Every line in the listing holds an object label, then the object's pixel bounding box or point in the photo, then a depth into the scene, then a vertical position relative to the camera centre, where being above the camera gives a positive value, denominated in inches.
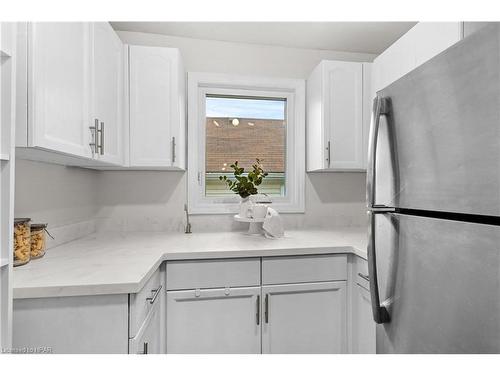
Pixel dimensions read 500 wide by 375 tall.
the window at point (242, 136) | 83.3 +16.6
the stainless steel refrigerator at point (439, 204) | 24.7 -1.7
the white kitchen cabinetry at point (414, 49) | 48.2 +29.7
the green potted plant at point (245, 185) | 76.1 +0.8
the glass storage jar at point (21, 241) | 42.8 -8.9
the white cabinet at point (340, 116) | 76.9 +20.8
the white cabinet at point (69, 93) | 35.6 +15.4
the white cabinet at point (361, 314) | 56.3 -27.5
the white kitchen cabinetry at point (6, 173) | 28.9 +1.4
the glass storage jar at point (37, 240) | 47.7 -9.7
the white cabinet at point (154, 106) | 68.6 +21.0
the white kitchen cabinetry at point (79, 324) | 35.5 -18.5
